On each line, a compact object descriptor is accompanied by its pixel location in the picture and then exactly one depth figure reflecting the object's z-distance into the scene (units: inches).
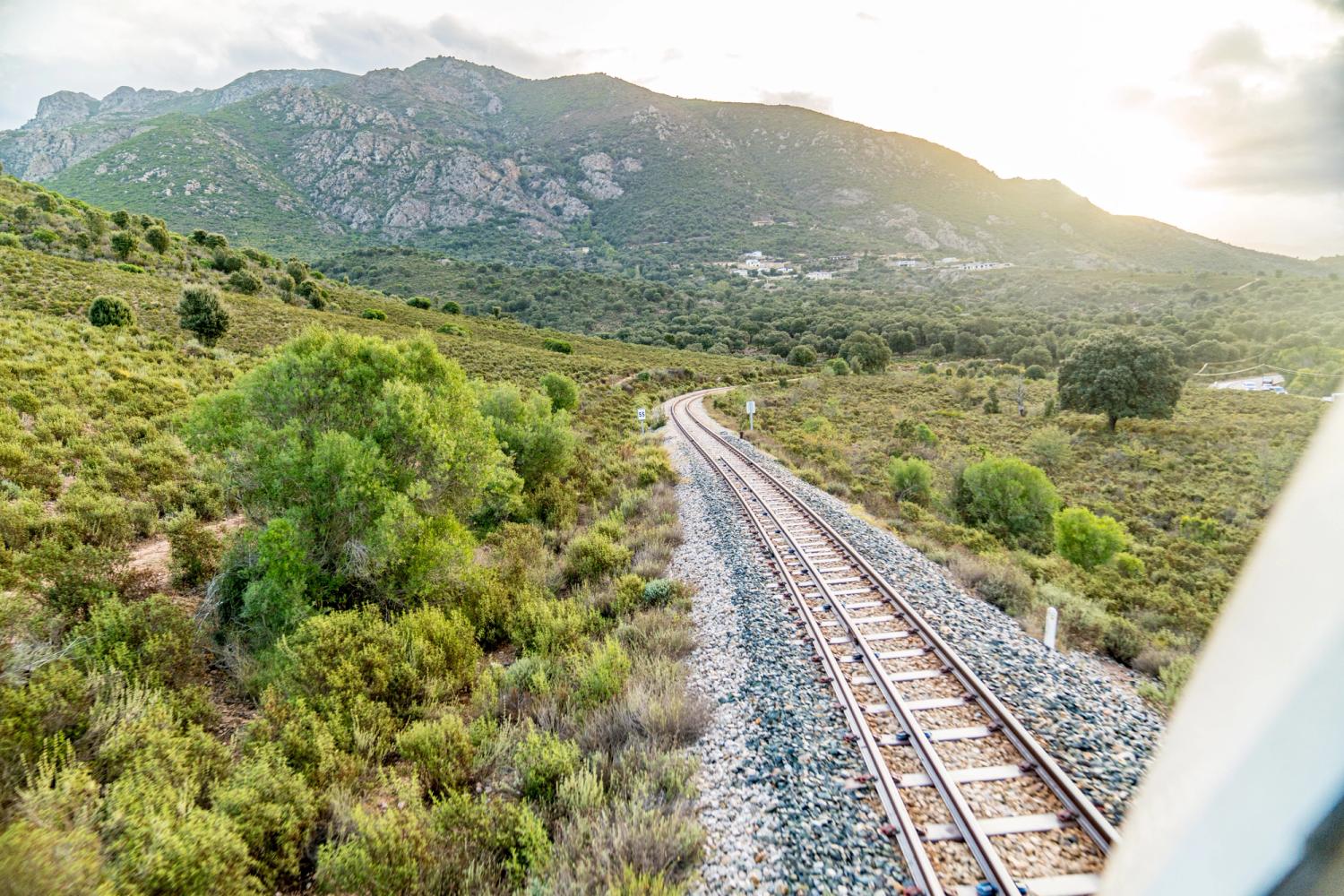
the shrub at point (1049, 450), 1197.7
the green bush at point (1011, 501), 722.2
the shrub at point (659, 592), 385.4
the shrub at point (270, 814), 188.4
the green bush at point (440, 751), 226.7
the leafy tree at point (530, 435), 677.3
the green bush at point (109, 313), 961.9
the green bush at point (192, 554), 377.1
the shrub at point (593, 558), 447.5
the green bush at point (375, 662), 267.9
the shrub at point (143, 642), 260.4
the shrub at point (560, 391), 1170.6
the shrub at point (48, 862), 138.1
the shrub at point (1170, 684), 271.9
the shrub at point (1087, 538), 599.8
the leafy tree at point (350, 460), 346.0
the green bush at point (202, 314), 1103.6
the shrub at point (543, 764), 215.9
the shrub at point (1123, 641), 335.3
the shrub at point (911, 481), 824.9
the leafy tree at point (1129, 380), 1475.1
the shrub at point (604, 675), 272.2
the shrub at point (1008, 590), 381.4
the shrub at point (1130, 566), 603.8
